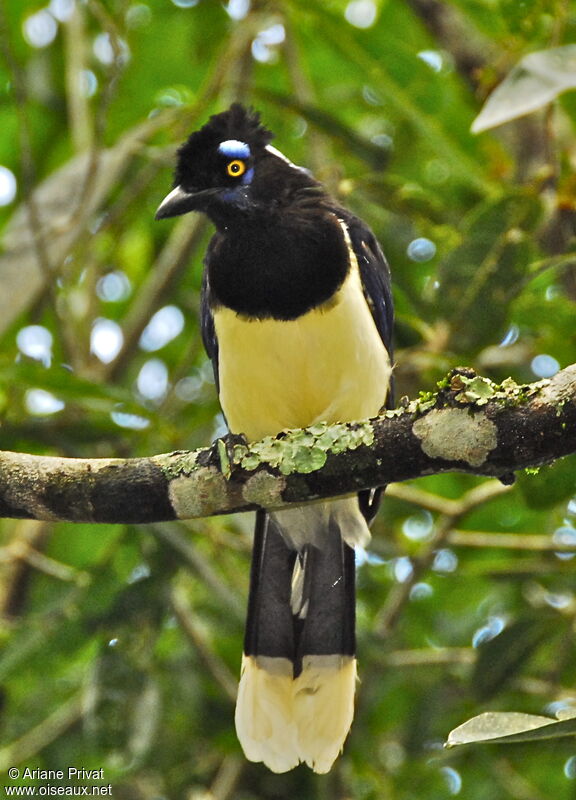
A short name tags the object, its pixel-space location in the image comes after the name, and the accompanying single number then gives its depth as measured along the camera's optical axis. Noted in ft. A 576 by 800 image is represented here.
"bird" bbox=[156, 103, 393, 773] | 23.50
